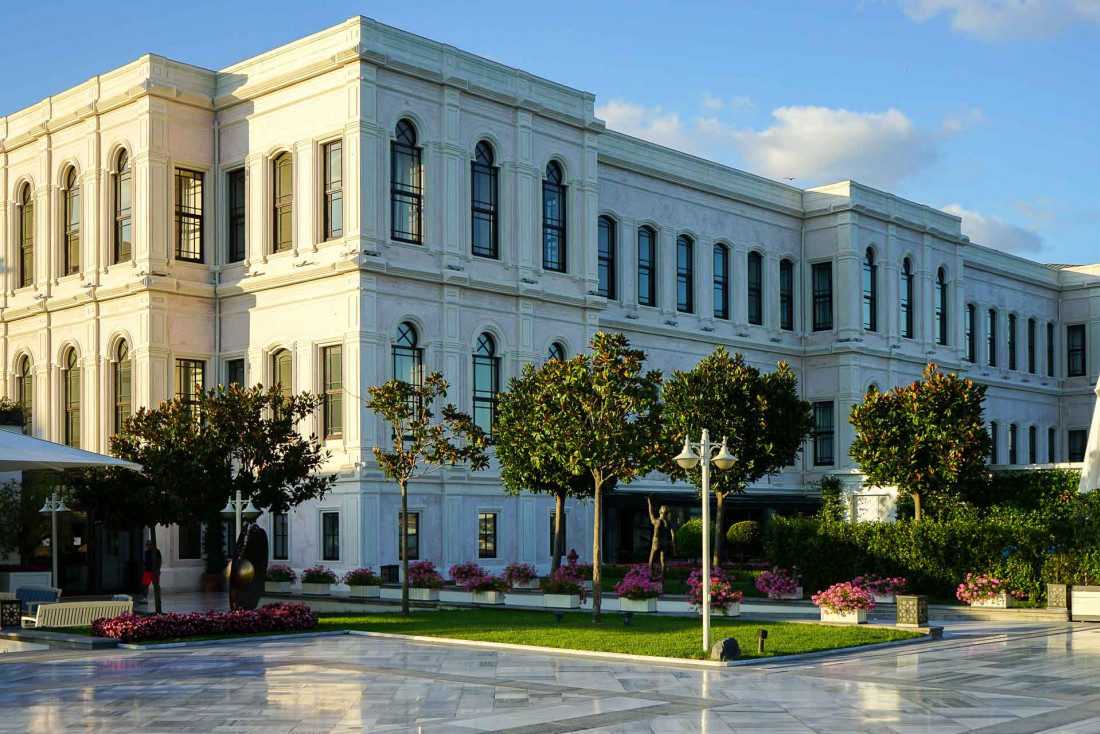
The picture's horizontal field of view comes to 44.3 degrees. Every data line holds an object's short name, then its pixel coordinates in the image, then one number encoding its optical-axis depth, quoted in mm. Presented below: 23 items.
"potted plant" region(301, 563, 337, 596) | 35875
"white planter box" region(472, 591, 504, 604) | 32531
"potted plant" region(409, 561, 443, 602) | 34125
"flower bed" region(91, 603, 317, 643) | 24797
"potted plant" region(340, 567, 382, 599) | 34875
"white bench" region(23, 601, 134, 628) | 26962
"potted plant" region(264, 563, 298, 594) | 37156
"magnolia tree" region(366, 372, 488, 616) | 29562
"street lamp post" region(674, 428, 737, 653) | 21531
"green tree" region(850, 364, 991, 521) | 35094
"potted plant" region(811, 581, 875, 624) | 26609
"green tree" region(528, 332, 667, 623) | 26625
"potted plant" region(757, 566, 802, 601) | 32125
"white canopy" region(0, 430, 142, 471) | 24609
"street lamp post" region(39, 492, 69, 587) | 35469
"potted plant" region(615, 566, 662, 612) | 29750
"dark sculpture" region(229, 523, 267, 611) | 28703
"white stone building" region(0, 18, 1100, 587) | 39375
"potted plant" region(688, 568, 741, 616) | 27844
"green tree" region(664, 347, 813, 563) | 38000
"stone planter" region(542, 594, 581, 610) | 31312
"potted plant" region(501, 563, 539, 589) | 34344
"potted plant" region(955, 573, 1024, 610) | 30422
